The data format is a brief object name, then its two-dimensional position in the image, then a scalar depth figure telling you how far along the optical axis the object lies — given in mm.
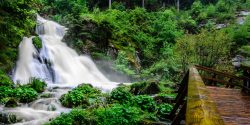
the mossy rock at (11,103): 11742
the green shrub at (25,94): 12695
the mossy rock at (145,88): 14500
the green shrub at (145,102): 11492
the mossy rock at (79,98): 12420
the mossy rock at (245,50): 25125
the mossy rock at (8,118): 10266
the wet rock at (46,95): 13404
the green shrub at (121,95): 12273
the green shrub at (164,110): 10837
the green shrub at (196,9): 40125
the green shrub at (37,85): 14630
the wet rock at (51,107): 11868
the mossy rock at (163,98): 12766
